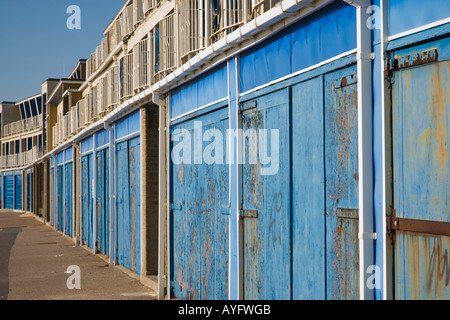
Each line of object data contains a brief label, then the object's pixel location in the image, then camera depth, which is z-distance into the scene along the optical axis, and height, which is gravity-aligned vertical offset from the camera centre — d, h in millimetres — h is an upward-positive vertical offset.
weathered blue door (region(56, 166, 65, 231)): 30889 -858
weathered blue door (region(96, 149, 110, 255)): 18438 -651
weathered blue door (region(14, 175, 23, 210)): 58094 -1016
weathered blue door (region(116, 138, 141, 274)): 14383 -633
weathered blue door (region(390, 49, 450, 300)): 4219 -10
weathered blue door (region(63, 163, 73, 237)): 27497 -849
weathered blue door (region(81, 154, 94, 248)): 21594 -739
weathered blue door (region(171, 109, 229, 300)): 8688 -488
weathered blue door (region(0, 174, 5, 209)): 61875 -1444
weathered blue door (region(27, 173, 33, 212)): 52500 -957
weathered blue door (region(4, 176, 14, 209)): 59938 -1039
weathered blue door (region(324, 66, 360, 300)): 5289 -80
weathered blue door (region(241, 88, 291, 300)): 6625 -270
